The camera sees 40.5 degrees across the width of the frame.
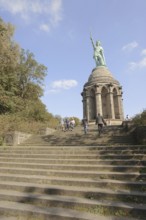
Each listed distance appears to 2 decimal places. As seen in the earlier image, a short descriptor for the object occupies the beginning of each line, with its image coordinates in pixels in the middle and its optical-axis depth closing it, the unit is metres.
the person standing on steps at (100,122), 13.05
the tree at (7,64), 20.97
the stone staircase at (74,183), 4.39
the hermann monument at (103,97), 24.50
